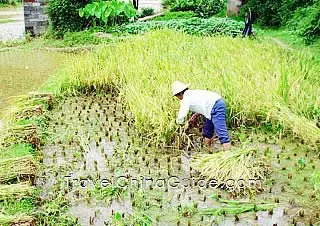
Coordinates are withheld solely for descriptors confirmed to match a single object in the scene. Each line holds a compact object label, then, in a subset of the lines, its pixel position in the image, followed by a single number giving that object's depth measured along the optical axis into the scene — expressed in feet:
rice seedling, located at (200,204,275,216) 13.17
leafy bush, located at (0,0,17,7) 91.86
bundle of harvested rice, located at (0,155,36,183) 14.74
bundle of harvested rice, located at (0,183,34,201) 13.55
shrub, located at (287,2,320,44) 31.27
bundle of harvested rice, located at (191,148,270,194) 14.47
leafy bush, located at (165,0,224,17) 58.23
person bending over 16.94
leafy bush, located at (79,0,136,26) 44.68
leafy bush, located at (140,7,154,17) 59.66
